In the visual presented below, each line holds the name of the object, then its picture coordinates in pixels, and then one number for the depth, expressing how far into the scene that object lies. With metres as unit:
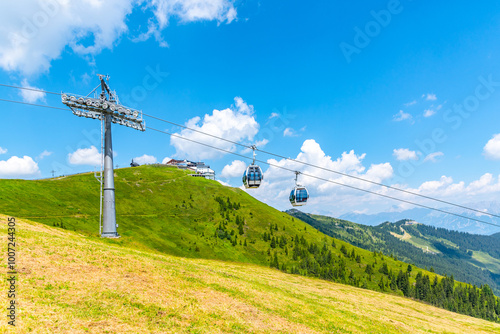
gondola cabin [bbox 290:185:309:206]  44.75
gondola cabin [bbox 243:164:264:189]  39.97
